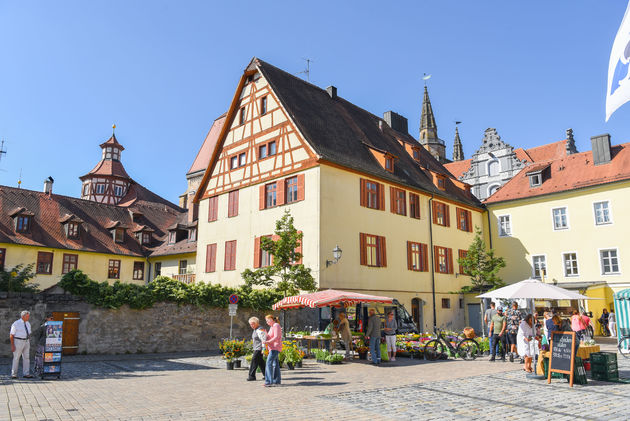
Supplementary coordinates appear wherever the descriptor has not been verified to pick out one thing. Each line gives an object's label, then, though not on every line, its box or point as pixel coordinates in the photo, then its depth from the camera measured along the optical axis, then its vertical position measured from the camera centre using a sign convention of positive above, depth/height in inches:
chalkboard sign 421.4 -36.8
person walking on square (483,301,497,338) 656.4 -5.2
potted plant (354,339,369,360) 665.0 -49.7
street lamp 837.2 +90.2
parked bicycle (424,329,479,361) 650.8 -49.0
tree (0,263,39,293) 726.5 +42.5
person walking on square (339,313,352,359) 641.6 -26.9
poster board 478.0 -38.1
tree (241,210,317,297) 829.8 +72.4
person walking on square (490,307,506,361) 613.9 -27.5
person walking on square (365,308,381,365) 595.2 -30.8
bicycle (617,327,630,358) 672.4 -46.3
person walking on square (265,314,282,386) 434.9 -39.4
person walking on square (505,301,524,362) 611.7 -18.2
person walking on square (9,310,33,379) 470.3 -27.0
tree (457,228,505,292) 1171.9 +99.4
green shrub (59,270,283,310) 734.5 +27.7
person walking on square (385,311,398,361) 634.2 -39.1
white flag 148.3 +74.3
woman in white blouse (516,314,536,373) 493.0 -29.8
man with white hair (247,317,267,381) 462.0 -35.7
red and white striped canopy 637.9 +14.1
